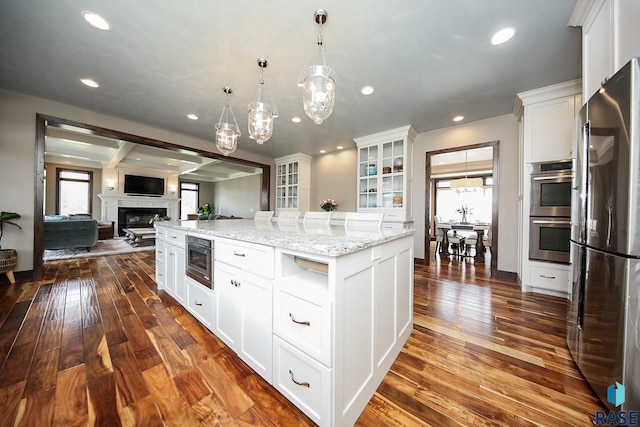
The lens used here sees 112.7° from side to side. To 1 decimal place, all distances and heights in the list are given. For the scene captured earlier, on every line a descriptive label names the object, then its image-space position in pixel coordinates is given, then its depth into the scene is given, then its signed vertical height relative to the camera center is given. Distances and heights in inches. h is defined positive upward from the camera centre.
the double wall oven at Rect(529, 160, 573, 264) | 99.4 +1.6
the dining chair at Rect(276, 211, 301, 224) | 119.3 -2.8
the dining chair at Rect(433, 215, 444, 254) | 207.2 -22.4
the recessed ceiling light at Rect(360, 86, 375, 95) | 105.0 +61.9
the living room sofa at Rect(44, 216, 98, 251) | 171.6 -19.6
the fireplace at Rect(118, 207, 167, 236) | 306.5 -7.9
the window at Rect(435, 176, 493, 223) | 285.9 +18.3
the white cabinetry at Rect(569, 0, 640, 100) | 47.0 +45.7
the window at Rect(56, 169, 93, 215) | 289.9 +26.8
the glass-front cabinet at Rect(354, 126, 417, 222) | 156.6 +31.9
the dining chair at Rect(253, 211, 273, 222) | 132.9 -2.5
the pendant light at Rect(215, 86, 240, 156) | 109.1 +39.8
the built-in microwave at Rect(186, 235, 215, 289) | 66.2 -16.3
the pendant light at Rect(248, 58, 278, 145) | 91.6 +41.2
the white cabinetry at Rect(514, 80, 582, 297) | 100.4 +37.0
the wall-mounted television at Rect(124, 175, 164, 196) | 309.1 +38.8
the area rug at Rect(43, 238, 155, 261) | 172.8 -36.7
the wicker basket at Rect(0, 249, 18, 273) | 106.5 -25.5
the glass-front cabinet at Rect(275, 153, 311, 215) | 223.9 +32.2
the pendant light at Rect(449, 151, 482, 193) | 206.5 +30.7
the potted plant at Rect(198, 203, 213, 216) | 394.9 +4.7
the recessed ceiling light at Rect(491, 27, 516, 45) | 70.1 +60.9
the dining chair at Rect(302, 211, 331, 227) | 108.7 -2.9
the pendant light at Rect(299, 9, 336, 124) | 69.3 +42.2
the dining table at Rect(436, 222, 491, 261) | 182.5 -14.3
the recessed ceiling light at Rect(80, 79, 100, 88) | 101.9 +62.3
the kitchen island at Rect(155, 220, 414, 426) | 36.9 -21.0
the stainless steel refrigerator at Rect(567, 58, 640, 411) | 36.8 -5.0
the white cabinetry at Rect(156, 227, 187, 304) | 83.4 -22.1
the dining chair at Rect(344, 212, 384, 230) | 80.0 -3.2
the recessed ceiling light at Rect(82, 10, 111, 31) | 66.7 +61.3
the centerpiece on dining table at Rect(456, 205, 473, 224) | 242.4 +3.8
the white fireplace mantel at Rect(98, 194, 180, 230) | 294.4 +11.5
